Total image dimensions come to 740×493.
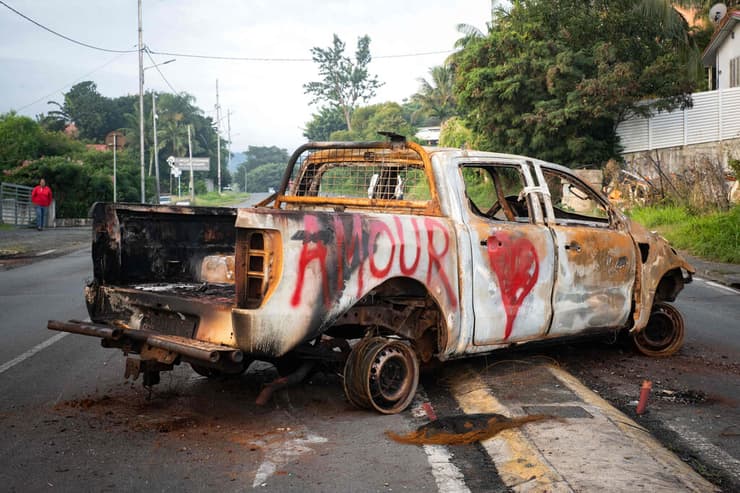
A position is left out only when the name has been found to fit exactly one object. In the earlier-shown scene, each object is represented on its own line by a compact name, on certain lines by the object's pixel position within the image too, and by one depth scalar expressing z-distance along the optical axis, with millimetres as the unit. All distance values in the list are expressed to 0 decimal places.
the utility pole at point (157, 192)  45534
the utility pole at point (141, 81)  41812
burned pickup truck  4922
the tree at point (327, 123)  95500
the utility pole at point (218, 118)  90719
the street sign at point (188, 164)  67312
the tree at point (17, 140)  38962
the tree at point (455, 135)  38312
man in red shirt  28219
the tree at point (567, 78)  28328
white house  32562
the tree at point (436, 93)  61875
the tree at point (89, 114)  86375
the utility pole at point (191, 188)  64875
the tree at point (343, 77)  93688
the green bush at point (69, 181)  35094
